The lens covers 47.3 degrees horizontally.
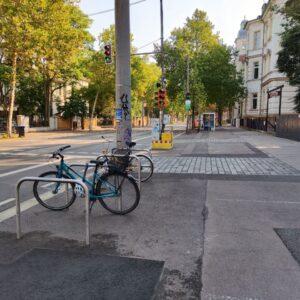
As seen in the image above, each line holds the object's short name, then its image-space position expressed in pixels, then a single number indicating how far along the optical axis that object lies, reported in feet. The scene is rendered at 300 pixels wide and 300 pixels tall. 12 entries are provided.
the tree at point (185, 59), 132.87
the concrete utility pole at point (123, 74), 32.27
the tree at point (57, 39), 83.35
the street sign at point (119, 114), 33.63
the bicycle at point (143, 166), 30.67
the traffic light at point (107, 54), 52.90
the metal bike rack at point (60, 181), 15.39
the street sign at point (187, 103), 105.81
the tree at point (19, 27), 77.82
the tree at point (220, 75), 141.18
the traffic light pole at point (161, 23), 79.29
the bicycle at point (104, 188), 19.81
